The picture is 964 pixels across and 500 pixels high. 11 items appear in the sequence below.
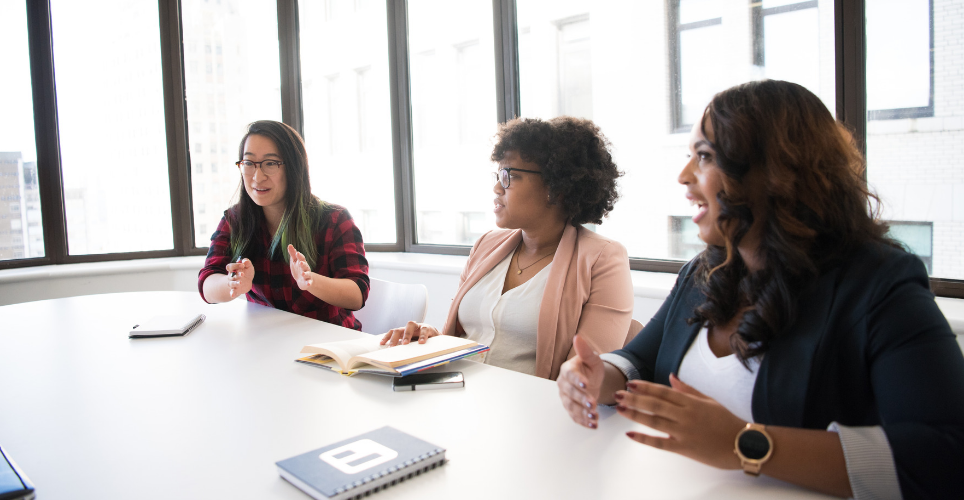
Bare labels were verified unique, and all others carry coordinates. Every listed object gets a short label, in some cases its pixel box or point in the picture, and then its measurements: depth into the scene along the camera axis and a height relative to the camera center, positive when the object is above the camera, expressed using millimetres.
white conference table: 860 -407
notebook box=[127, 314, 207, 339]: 1856 -367
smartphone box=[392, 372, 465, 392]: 1284 -396
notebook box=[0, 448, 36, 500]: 752 -349
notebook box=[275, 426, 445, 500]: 819 -388
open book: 1360 -370
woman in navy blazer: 797 -244
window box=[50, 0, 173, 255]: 3959 +622
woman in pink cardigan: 1721 -207
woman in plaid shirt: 2309 -107
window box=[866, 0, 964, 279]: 2123 +228
